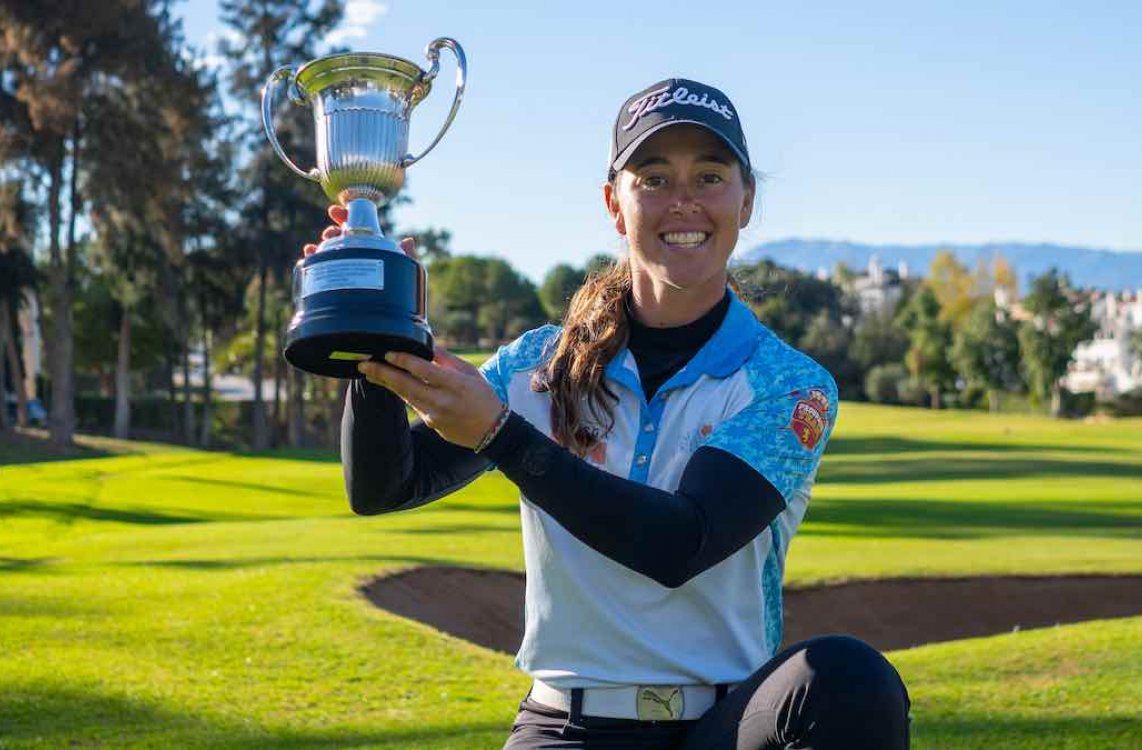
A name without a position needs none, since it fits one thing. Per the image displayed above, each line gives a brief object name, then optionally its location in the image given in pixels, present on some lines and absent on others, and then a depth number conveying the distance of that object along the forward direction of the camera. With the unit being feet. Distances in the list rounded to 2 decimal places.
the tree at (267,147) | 151.02
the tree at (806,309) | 267.12
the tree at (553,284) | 353.16
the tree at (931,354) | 277.64
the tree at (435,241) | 281.54
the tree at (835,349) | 281.33
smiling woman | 9.53
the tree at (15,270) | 125.80
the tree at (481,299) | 352.49
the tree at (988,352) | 264.11
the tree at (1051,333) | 250.98
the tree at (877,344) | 295.48
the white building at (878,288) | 412.69
